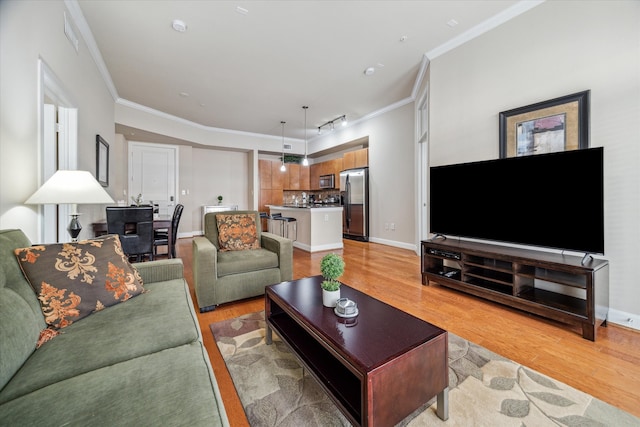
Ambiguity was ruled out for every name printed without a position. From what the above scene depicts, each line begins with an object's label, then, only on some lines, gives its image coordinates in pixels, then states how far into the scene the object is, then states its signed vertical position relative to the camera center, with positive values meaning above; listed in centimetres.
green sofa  71 -55
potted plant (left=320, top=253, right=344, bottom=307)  149 -41
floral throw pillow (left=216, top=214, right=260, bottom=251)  289 -22
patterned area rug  121 -97
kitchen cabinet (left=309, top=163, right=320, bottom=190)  798 +117
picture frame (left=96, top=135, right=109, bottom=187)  351 +77
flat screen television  204 +12
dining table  344 -18
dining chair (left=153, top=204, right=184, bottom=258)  379 -36
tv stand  192 -63
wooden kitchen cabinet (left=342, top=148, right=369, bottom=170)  617 +135
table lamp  163 +16
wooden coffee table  99 -62
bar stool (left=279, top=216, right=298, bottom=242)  559 -28
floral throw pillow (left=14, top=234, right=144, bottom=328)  122 -34
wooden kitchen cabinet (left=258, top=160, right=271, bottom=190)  773 +121
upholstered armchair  236 -46
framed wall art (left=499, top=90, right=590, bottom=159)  222 +81
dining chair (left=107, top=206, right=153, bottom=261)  310 -17
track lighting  583 +220
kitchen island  515 -31
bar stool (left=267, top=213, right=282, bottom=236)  598 -23
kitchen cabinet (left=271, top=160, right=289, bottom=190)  790 +113
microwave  721 +92
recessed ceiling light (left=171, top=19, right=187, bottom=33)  273 +204
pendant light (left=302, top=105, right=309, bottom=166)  532 +218
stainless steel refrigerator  605 +25
